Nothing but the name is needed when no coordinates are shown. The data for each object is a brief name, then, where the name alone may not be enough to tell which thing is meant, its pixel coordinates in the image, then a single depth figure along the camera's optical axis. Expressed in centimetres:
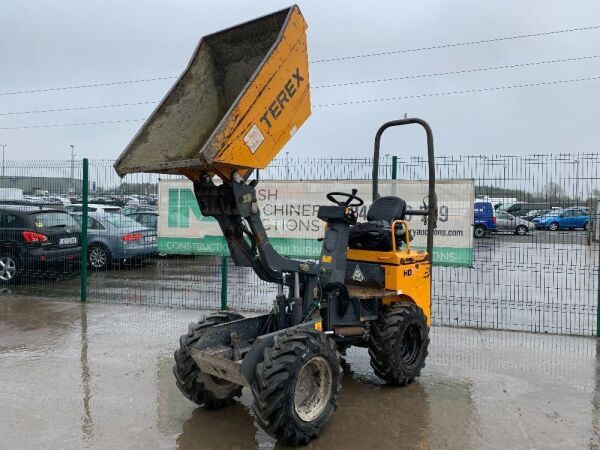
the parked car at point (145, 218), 1356
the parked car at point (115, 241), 1295
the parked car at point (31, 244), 1078
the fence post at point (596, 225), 744
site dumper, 402
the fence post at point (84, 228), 934
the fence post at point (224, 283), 889
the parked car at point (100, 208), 1297
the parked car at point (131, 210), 1319
